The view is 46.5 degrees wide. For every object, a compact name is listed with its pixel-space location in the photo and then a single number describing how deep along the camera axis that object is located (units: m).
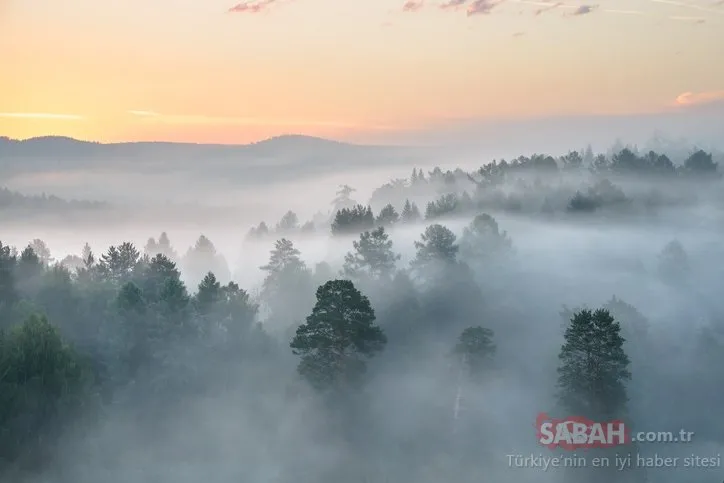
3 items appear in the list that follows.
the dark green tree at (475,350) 64.81
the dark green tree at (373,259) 85.25
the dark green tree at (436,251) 85.75
